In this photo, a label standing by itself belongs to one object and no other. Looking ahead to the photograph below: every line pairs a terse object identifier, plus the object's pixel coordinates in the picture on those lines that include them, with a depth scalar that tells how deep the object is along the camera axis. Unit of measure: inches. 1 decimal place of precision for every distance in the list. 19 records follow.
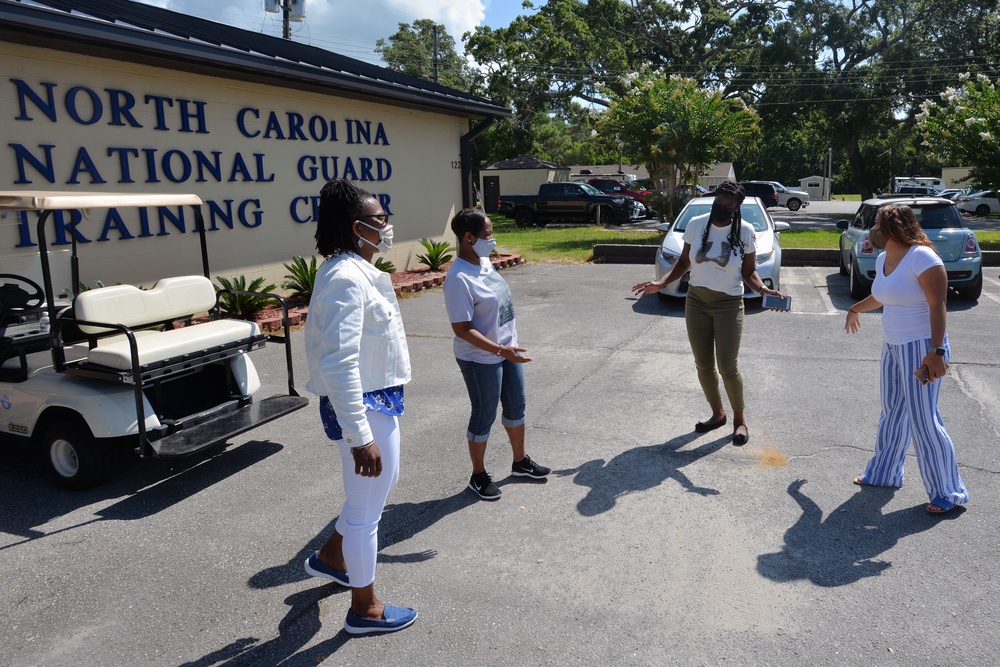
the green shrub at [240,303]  365.4
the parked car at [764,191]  1390.3
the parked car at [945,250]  403.2
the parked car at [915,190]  1513.3
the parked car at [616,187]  1161.7
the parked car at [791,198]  1510.8
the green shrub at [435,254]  546.4
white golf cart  176.7
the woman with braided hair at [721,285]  201.8
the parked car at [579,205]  1035.3
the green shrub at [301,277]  419.0
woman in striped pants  156.0
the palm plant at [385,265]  475.8
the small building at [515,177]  1336.1
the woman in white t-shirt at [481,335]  160.9
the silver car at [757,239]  405.4
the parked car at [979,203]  1241.4
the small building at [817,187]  2149.4
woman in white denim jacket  107.7
